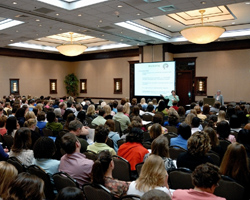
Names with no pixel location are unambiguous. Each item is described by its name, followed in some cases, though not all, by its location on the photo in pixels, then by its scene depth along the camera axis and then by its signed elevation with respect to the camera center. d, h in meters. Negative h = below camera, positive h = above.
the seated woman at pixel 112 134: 4.77 -0.88
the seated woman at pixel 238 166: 2.69 -0.84
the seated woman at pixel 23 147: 3.45 -0.85
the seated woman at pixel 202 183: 2.04 -0.78
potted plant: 19.42 +0.42
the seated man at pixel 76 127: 4.52 -0.71
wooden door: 14.79 +0.14
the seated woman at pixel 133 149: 3.52 -0.87
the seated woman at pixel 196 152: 3.06 -0.78
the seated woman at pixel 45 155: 3.02 -0.82
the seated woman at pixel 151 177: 2.22 -0.80
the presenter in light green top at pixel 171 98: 12.56 -0.47
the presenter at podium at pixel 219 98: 11.23 -0.41
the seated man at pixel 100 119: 6.18 -0.76
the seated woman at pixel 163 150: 3.01 -0.76
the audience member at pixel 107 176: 2.33 -0.84
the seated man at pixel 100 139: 3.61 -0.75
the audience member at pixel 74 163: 2.84 -0.87
